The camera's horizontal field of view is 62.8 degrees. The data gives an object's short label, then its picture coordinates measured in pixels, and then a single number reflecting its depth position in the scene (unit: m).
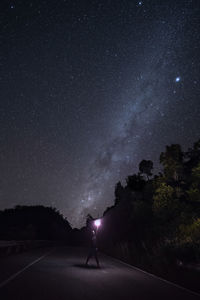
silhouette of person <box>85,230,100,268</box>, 8.44
